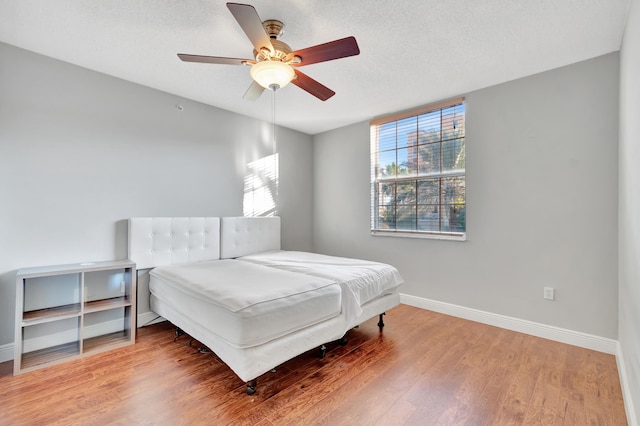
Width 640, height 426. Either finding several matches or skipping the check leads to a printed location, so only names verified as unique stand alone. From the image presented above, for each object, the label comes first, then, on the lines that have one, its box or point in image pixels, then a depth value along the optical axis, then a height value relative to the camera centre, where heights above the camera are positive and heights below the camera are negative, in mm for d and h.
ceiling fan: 1700 +1030
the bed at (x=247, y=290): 1812 -565
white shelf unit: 2188 -795
